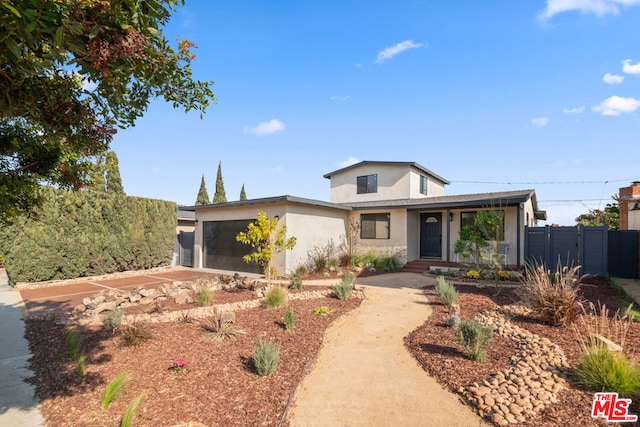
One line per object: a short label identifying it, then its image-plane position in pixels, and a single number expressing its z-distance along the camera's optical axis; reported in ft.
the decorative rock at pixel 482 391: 11.26
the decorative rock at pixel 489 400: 10.78
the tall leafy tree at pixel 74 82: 5.67
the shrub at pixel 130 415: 9.60
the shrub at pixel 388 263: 46.53
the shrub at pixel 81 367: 13.51
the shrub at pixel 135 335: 16.12
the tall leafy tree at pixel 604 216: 70.95
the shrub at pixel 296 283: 30.85
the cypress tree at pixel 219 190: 112.16
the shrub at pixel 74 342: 15.55
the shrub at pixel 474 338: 14.02
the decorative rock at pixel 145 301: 25.40
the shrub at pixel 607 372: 10.83
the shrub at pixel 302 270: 41.09
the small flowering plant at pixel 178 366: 13.39
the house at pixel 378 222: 42.11
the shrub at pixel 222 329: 17.23
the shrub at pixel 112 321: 18.51
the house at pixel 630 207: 44.83
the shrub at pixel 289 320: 17.85
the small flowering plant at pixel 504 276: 35.67
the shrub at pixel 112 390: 11.30
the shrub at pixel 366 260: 47.50
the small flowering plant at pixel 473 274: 36.54
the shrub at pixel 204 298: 24.44
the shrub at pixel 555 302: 17.98
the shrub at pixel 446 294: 23.55
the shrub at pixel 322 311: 21.67
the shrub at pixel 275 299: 23.18
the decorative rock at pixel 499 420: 9.94
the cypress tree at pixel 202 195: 111.65
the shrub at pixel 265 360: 13.07
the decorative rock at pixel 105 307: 22.68
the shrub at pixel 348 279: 28.36
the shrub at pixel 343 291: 26.11
